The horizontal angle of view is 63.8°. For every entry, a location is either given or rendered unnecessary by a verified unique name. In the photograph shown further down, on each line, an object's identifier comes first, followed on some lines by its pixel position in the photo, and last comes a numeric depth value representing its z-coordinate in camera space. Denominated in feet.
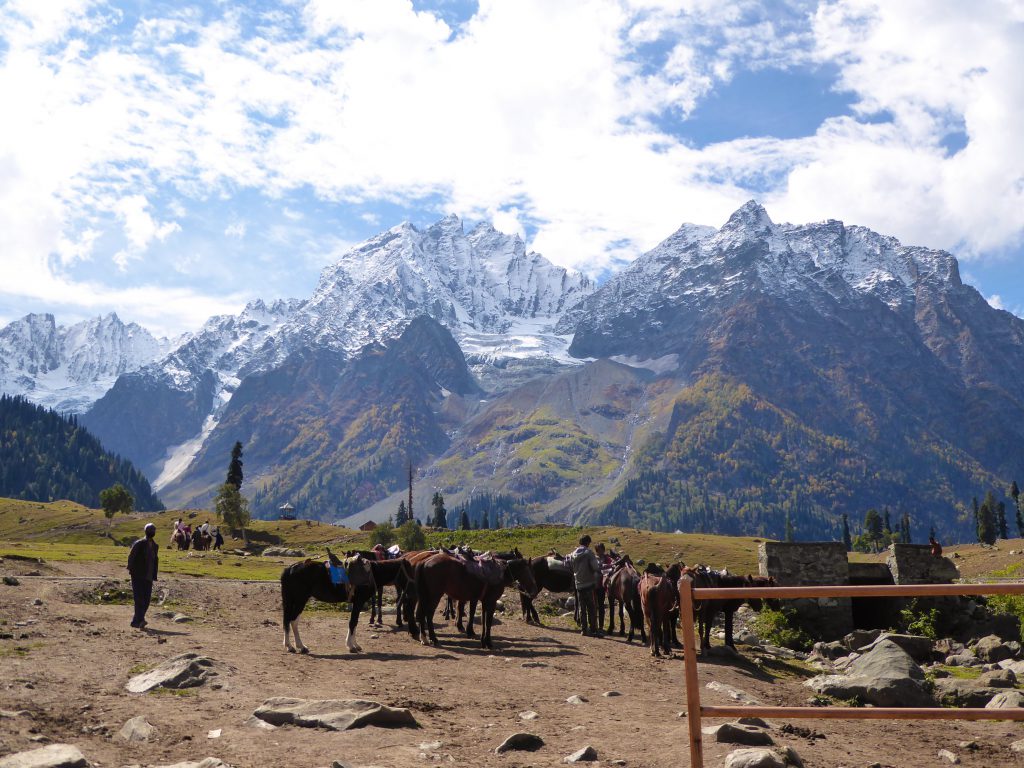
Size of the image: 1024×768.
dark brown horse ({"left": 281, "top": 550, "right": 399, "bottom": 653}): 72.64
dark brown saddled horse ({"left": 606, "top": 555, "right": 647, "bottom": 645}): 95.45
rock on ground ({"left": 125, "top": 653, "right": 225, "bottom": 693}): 50.71
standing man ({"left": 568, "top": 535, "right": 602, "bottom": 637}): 95.91
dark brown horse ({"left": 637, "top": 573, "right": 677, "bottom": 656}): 80.74
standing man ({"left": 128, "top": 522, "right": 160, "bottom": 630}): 76.07
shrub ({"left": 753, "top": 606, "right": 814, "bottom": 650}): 103.14
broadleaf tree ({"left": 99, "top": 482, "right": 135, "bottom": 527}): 468.34
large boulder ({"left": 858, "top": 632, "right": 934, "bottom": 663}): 88.02
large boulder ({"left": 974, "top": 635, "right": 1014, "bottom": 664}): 90.48
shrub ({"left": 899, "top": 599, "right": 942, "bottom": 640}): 104.53
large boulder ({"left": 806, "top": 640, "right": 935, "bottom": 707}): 60.80
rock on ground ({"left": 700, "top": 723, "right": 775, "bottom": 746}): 41.88
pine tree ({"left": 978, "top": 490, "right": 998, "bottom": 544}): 577.84
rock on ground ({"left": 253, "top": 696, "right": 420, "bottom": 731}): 43.80
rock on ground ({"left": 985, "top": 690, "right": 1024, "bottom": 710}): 57.00
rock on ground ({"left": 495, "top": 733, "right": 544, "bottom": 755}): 41.91
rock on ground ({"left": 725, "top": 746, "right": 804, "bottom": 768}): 36.49
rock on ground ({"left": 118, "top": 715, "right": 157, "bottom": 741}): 40.04
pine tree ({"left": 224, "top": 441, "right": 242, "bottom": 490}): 478.18
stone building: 107.24
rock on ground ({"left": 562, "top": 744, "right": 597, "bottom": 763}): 39.88
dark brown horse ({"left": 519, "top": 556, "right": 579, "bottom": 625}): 114.01
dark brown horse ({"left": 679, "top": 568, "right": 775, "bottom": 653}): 82.84
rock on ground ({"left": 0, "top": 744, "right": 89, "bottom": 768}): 32.99
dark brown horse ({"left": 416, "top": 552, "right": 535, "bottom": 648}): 80.69
